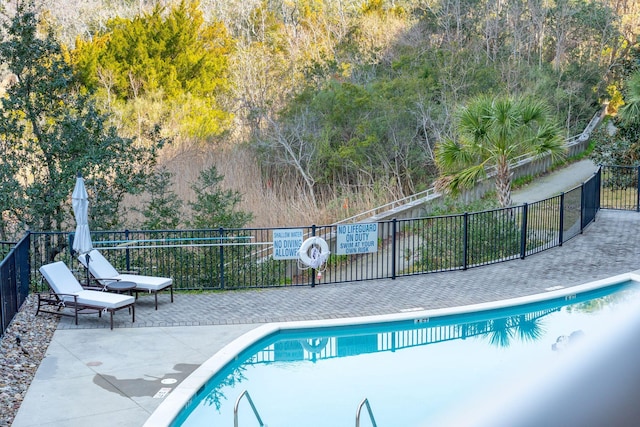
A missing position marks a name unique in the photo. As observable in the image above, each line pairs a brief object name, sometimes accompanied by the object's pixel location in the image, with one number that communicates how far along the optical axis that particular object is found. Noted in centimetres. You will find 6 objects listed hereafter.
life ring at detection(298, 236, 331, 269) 1482
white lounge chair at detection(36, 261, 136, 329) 1214
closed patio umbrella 1330
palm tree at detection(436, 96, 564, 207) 1903
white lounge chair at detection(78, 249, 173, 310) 1317
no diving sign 1501
